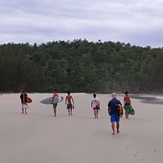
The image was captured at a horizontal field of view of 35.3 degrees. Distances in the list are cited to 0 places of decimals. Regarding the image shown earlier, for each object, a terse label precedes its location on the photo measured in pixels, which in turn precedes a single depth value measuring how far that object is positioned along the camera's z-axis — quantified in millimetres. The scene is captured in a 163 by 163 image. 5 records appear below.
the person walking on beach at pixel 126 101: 13412
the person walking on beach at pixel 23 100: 14755
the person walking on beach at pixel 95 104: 13283
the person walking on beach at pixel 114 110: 8928
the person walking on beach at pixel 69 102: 14272
